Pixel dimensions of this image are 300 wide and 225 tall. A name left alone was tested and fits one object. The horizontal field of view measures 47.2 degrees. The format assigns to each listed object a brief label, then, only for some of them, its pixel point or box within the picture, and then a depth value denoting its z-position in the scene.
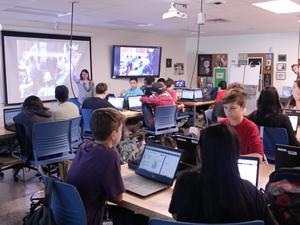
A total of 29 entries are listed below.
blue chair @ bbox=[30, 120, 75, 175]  3.68
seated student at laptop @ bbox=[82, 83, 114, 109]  5.04
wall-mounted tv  8.91
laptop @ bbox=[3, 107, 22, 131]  4.33
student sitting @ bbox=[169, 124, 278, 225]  1.42
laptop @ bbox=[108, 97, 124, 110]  6.56
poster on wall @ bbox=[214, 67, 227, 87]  10.71
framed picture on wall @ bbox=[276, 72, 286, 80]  9.55
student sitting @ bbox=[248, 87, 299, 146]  3.17
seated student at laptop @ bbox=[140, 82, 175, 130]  5.70
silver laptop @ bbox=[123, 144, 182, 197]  2.11
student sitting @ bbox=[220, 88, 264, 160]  2.52
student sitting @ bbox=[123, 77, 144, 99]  7.18
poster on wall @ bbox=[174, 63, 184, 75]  11.02
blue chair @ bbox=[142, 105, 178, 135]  5.57
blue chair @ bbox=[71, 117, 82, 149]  4.15
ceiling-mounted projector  4.18
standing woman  7.53
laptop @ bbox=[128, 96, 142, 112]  6.53
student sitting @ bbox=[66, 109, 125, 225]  1.91
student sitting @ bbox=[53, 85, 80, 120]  4.38
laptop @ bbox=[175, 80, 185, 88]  10.00
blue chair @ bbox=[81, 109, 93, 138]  5.13
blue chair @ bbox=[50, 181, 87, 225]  1.82
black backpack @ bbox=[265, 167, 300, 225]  1.58
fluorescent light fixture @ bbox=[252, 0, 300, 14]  5.06
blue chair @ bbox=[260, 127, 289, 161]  3.18
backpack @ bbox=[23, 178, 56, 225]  1.90
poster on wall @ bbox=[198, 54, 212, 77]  11.08
